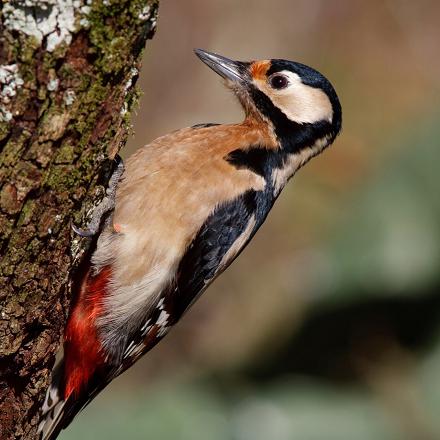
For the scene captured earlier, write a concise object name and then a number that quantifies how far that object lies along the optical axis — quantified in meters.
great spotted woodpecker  6.78
